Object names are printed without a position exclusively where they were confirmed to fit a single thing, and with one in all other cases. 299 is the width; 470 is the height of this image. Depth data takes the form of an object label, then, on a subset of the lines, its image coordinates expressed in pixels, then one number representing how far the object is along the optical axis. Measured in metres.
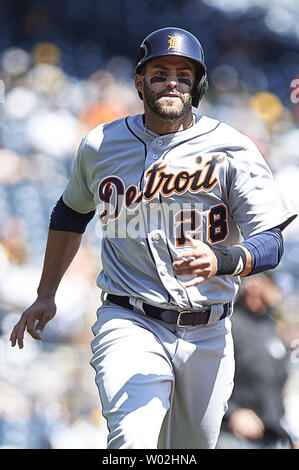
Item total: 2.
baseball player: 5.85
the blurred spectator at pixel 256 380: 8.36
